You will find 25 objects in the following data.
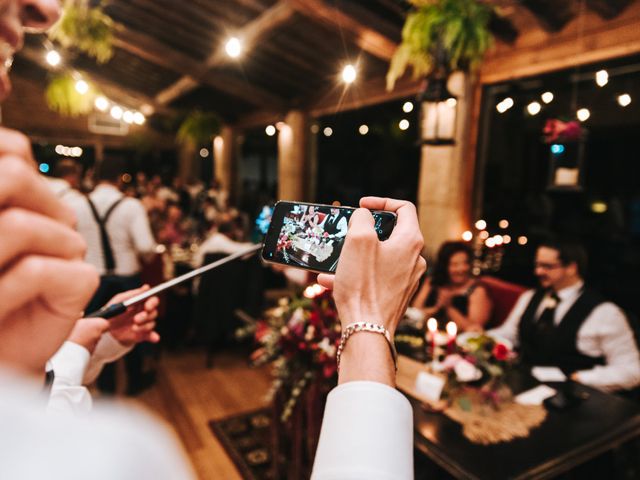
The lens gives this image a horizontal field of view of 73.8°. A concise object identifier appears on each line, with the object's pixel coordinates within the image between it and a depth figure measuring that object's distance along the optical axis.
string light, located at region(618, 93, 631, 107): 3.04
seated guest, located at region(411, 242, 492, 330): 3.15
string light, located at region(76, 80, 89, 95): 6.17
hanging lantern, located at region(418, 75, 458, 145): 2.84
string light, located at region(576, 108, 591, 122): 3.26
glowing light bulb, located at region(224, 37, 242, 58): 4.45
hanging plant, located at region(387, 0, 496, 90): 2.64
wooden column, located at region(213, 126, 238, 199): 9.89
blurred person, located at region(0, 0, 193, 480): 0.29
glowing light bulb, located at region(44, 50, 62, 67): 5.81
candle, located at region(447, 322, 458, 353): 1.93
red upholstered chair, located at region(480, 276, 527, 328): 3.38
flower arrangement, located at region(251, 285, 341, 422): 1.93
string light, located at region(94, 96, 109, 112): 7.43
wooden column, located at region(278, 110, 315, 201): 6.73
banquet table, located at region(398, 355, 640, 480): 1.49
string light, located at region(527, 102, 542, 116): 3.58
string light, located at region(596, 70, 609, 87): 3.10
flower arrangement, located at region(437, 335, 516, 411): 1.83
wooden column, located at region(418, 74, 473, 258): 3.89
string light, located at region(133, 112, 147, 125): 9.30
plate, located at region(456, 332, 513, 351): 2.09
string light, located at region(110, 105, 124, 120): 8.76
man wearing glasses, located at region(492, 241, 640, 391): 2.32
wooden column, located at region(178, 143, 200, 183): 12.41
